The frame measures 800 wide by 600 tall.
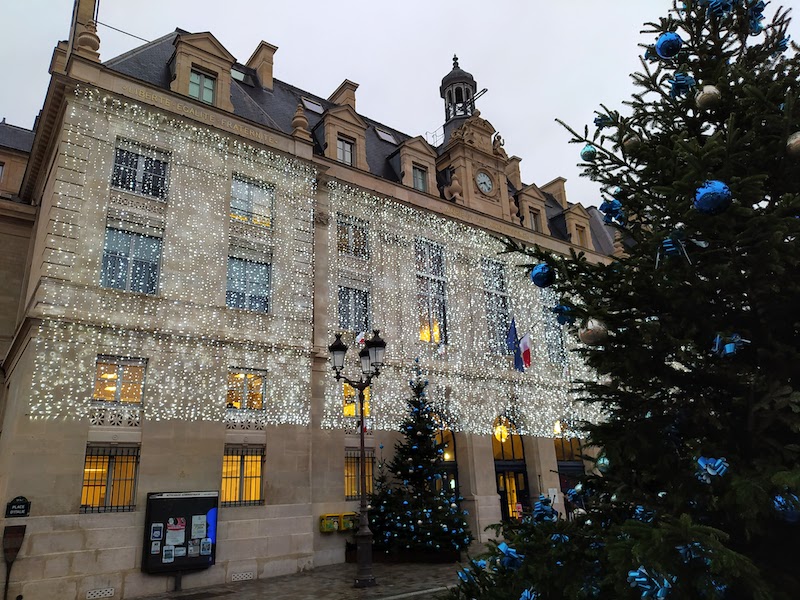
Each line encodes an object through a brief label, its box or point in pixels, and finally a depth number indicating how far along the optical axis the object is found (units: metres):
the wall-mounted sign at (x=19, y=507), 13.72
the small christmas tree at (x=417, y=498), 18.30
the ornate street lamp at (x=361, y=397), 14.23
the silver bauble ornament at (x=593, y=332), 5.27
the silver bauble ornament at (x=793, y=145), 5.00
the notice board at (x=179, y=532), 14.88
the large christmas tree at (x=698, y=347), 4.66
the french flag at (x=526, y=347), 22.48
